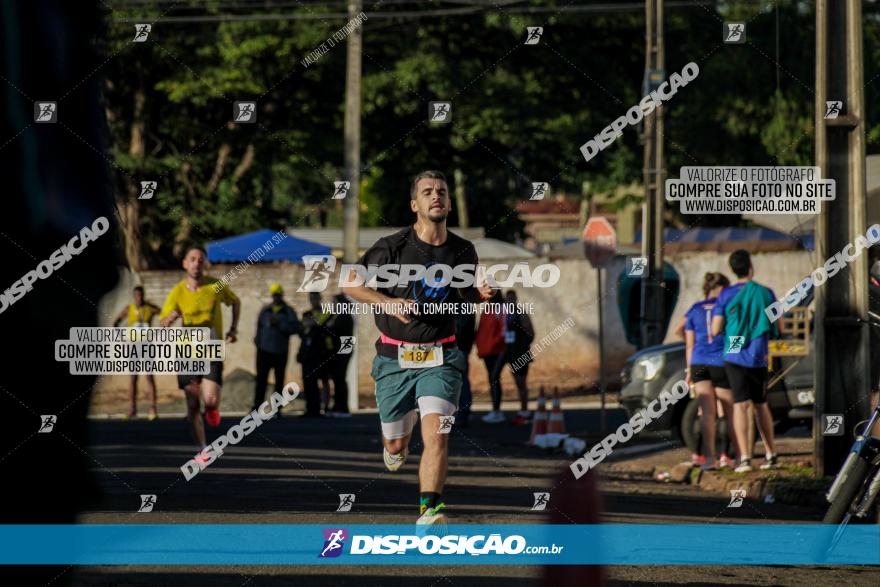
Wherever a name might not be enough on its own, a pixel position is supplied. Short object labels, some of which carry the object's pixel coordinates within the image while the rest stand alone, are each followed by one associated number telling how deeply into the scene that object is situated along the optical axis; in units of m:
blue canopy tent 27.22
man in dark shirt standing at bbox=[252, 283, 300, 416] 22.36
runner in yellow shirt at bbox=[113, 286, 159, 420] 18.86
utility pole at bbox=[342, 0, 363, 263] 26.69
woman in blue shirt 14.62
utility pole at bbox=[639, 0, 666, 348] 20.89
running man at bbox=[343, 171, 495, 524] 9.25
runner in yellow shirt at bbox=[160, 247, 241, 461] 14.12
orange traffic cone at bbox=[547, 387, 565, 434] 18.45
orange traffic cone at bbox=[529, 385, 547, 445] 18.62
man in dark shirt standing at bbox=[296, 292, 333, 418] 23.83
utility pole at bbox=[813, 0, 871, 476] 12.62
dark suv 16.45
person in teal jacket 14.09
